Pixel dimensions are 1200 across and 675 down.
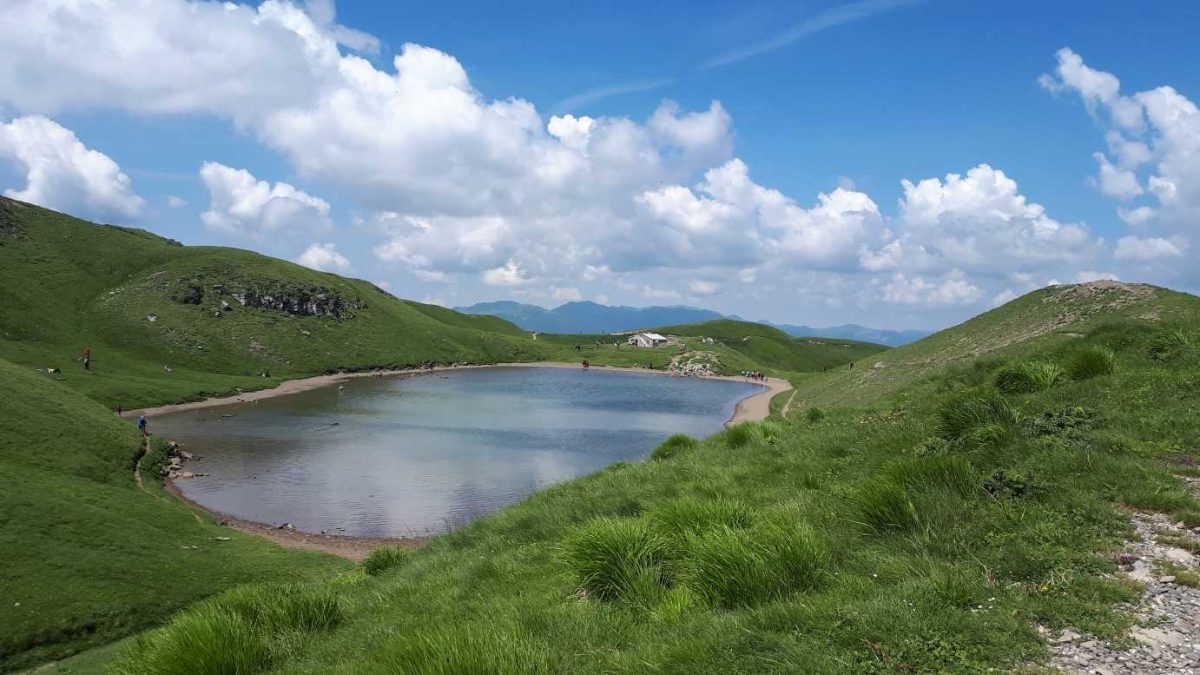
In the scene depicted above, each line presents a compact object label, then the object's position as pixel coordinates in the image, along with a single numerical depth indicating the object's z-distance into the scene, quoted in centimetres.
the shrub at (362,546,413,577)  1673
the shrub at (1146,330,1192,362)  1422
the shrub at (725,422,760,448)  1878
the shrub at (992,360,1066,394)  1437
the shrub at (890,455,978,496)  859
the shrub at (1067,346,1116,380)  1420
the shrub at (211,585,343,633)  984
